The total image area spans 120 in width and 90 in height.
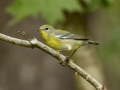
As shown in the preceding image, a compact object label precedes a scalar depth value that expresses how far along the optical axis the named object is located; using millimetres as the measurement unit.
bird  6598
